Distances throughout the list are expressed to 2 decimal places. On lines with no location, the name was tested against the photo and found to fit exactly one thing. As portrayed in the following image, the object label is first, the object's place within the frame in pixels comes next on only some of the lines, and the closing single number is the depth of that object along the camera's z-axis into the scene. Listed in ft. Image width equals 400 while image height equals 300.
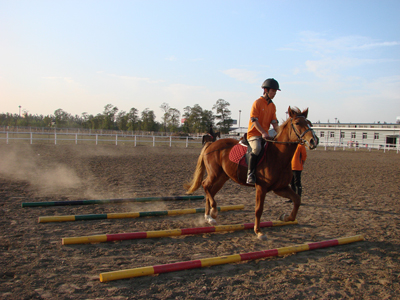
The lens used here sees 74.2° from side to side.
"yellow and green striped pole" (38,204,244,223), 16.97
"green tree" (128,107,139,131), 230.89
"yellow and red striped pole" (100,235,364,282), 10.39
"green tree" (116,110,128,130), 247.25
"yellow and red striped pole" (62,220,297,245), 13.80
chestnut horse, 15.10
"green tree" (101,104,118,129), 239.34
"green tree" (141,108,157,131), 229.25
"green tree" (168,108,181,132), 250.98
